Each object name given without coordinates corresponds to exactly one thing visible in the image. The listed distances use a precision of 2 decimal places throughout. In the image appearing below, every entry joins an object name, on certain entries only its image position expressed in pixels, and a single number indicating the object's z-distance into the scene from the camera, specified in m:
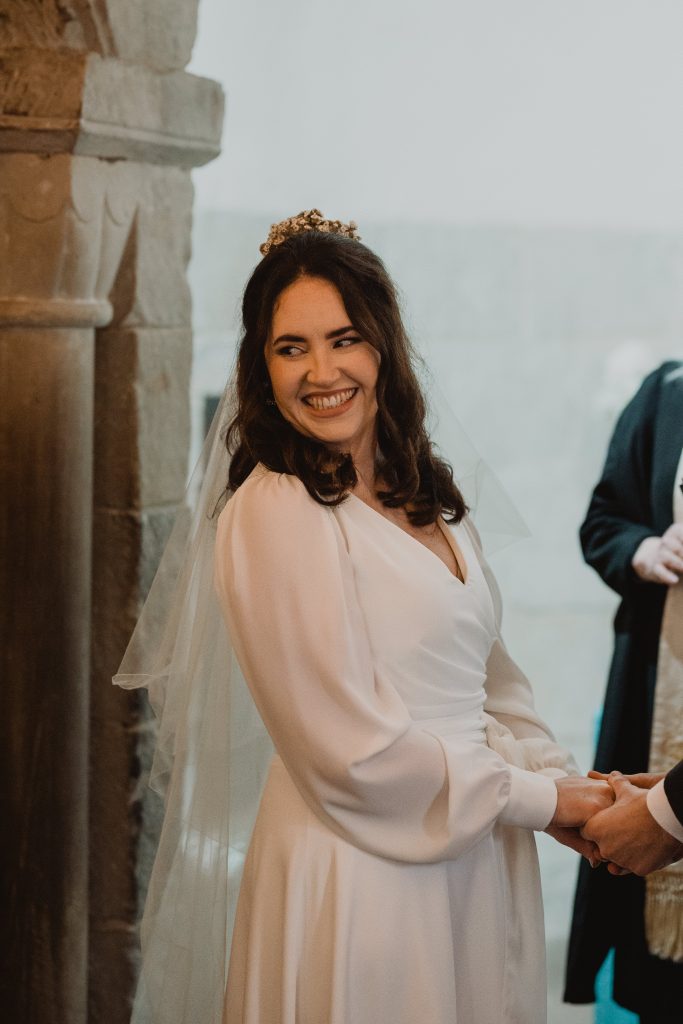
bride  1.95
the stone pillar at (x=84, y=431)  2.70
